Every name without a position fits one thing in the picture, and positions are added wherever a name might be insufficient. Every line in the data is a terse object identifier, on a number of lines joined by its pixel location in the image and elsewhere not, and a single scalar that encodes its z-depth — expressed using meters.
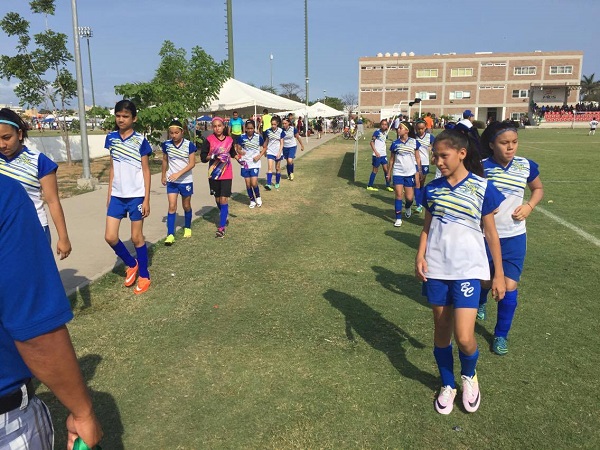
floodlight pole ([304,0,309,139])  38.38
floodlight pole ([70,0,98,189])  11.89
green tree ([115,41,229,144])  14.61
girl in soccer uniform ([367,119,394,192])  12.07
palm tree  103.28
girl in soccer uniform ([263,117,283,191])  12.72
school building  78.44
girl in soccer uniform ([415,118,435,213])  9.23
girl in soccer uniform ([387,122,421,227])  8.66
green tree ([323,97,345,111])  90.96
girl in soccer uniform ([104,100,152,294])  5.37
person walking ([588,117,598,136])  41.19
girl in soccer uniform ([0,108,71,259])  3.76
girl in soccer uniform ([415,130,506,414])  3.01
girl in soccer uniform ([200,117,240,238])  7.89
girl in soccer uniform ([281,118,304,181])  14.27
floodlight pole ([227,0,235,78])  26.92
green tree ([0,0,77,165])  14.60
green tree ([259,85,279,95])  83.54
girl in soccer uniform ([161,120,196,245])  7.30
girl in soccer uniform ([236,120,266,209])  10.26
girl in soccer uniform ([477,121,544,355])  3.89
